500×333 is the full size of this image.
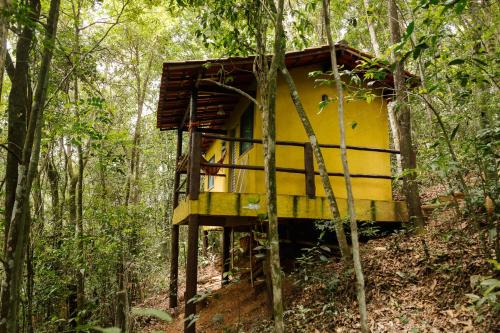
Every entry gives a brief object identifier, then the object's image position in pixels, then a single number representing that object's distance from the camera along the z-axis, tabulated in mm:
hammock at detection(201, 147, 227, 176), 9324
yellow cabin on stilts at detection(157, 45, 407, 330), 6957
